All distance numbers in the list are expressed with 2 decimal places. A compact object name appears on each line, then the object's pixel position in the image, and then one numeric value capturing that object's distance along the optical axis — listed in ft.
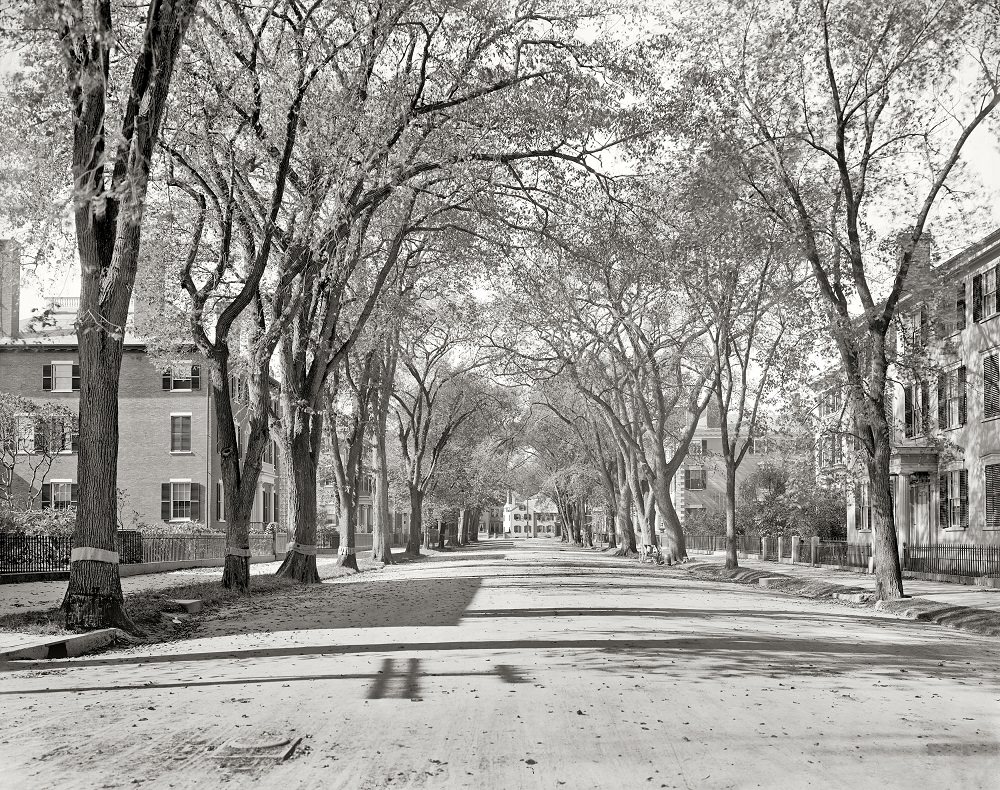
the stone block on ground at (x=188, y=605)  56.59
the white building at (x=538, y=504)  353.10
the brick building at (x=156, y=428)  156.66
